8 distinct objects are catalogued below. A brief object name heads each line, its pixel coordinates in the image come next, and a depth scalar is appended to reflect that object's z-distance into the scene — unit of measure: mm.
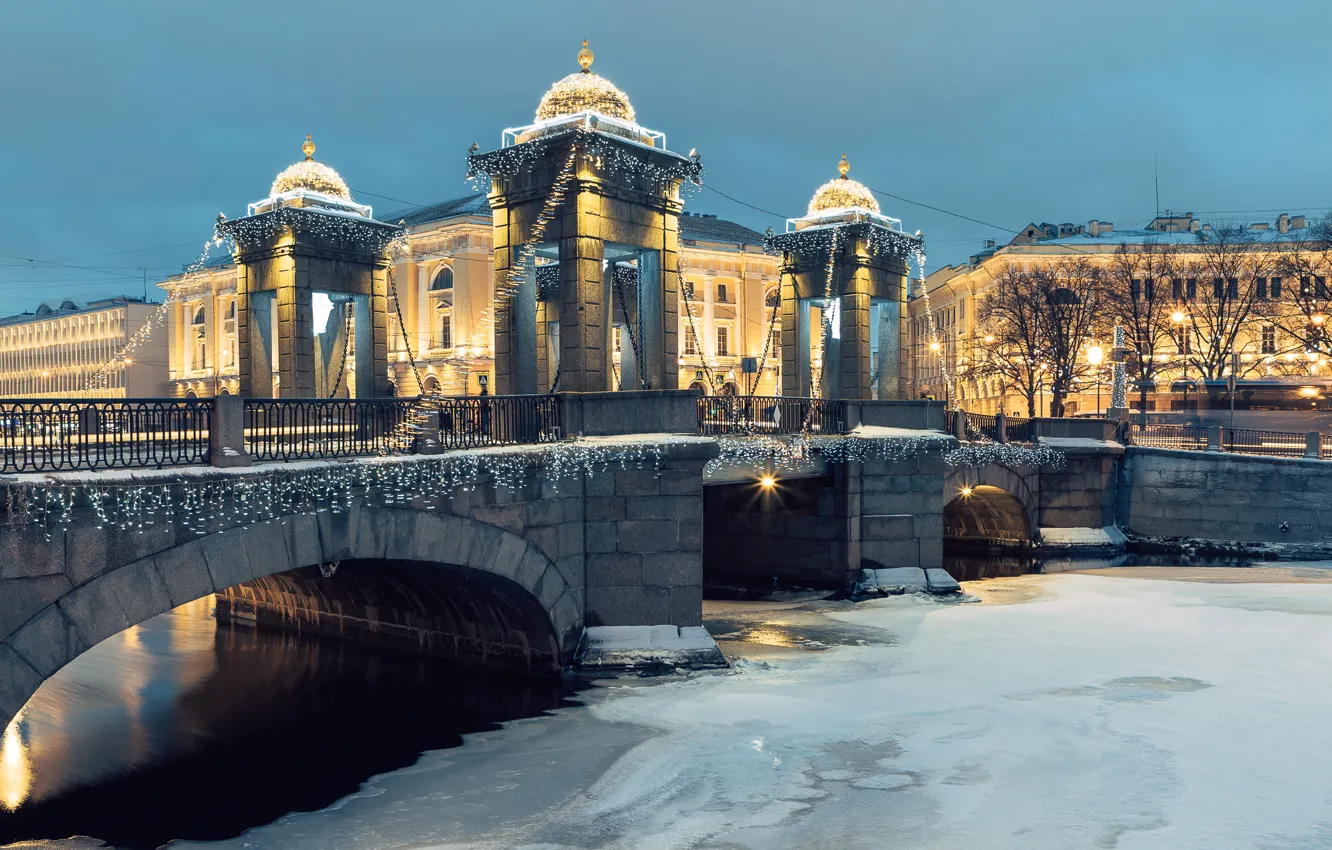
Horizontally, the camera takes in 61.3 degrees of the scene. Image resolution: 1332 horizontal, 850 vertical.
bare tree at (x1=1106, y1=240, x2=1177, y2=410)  50688
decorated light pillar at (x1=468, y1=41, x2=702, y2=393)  17281
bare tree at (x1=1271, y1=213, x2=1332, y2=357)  47219
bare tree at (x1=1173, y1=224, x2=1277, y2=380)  53531
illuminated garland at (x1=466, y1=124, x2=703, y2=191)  17219
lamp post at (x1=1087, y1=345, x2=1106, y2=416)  34428
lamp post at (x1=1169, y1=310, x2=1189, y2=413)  53806
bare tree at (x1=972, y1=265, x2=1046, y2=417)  51125
